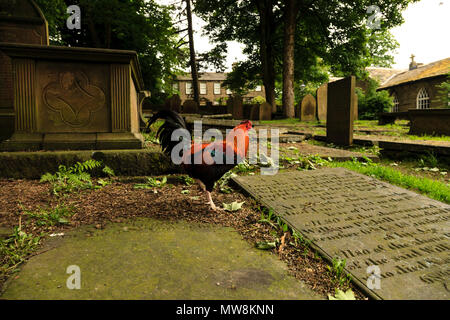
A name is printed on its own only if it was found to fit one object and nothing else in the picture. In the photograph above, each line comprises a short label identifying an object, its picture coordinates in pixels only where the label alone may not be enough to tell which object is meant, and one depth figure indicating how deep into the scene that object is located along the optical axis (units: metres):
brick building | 54.56
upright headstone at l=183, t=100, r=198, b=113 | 17.07
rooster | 2.53
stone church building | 25.21
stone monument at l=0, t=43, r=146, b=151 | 3.79
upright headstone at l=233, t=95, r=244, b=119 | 16.19
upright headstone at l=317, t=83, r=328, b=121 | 12.26
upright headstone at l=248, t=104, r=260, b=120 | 15.80
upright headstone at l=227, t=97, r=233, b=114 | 16.95
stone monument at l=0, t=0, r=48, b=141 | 5.38
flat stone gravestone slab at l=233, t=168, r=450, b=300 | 1.58
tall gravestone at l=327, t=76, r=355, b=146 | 6.12
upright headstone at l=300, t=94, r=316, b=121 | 12.81
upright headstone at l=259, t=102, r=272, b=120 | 14.99
